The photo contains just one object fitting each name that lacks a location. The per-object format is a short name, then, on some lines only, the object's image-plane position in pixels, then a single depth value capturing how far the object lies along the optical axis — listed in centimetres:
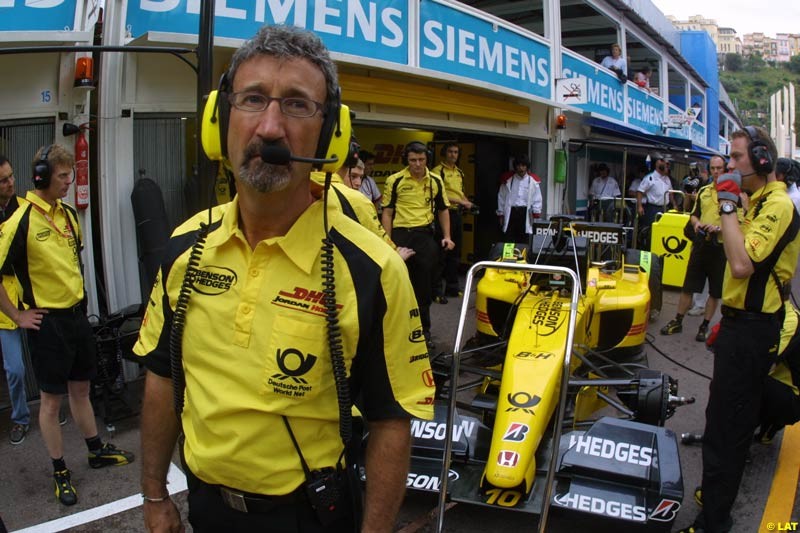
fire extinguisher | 523
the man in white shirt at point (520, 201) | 1009
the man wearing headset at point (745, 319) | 317
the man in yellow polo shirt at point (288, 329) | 154
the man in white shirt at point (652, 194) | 1244
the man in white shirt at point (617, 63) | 1402
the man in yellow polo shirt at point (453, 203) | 880
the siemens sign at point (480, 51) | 806
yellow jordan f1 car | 313
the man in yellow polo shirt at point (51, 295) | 374
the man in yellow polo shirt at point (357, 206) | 345
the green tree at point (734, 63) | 12088
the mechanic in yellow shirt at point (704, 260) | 702
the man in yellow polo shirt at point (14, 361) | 423
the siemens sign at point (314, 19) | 530
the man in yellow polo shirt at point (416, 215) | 673
